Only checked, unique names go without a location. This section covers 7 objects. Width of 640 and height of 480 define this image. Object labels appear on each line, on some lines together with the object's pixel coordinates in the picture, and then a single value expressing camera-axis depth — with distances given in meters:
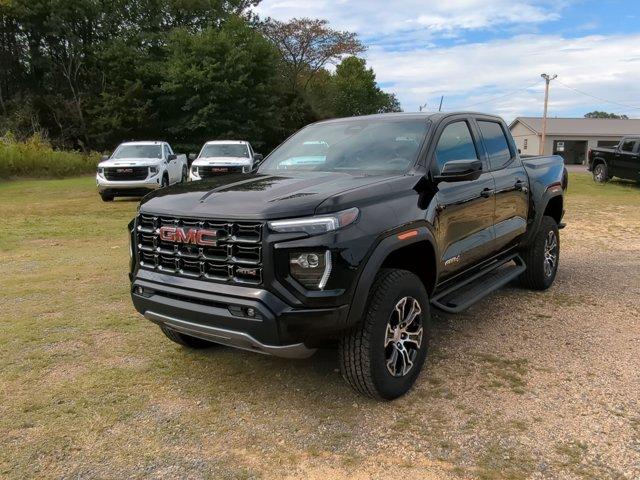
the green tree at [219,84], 35.38
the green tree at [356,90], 64.44
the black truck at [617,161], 18.94
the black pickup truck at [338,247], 3.04
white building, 49.31
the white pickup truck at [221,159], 16.16
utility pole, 47.25
